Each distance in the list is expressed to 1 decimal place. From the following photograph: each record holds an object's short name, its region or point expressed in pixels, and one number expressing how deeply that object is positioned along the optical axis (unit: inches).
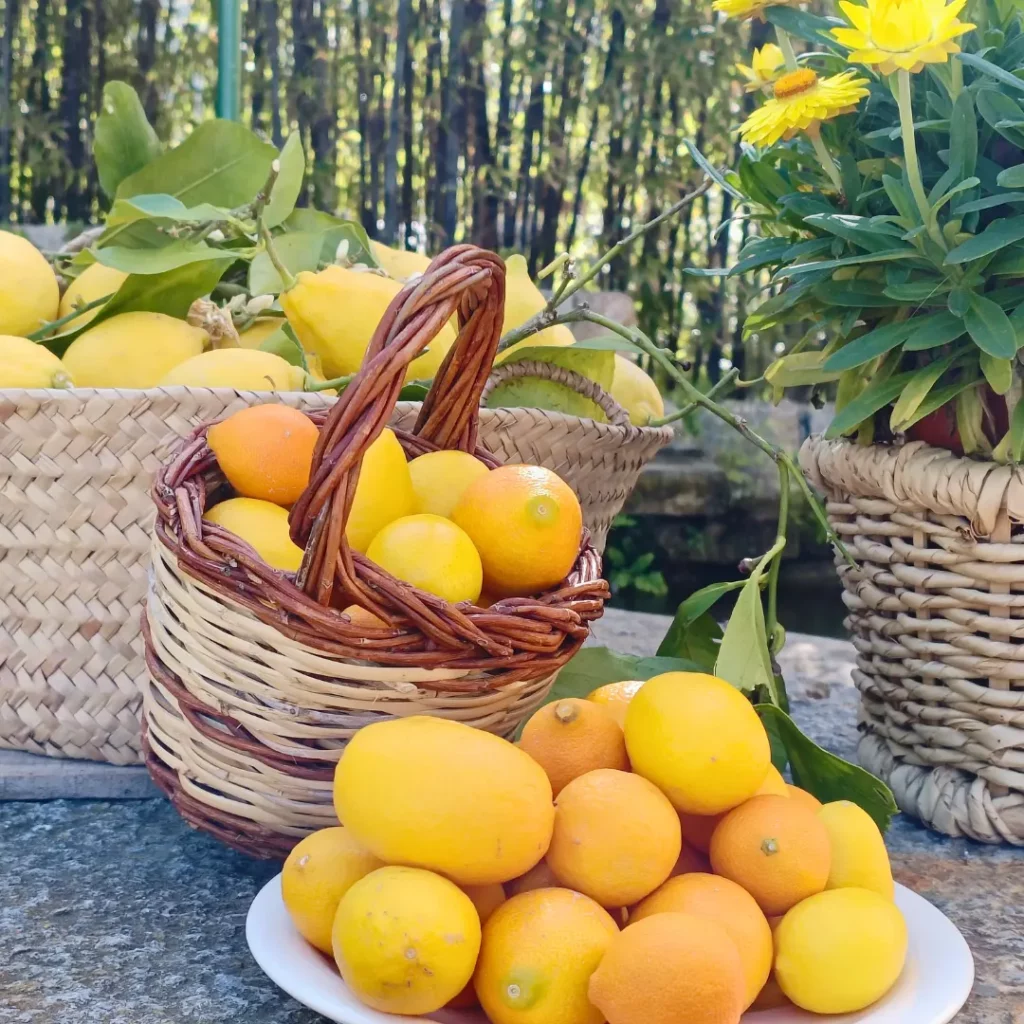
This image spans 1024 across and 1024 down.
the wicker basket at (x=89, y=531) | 31.0
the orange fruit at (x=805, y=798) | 24.1
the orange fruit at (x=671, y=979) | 17.7
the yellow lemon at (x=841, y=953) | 19.7
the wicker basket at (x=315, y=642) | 22.1
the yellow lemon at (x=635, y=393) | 41.4
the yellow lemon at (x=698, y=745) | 22.2
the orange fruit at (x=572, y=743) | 23.6
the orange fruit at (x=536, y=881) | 21.7
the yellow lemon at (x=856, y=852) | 22.6
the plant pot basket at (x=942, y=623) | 29.3
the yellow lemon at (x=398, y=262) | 43.7
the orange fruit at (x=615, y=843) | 20.7
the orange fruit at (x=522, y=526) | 25.0
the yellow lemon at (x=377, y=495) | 25.7
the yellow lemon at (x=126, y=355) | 34.8
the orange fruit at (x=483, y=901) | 20.3
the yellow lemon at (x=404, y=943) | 18.3
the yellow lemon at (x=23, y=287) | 36.2
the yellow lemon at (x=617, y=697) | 25.8
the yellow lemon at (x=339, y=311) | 35.3
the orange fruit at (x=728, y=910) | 20.0
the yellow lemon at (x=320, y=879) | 20.3
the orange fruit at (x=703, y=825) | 23.9
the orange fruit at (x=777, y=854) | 21.5
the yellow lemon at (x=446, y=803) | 19.8
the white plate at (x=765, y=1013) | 19.1
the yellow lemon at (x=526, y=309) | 38.5
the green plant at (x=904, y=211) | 27.0
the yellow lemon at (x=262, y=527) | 25.2
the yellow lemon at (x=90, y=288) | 37.9
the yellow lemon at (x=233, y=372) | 32.5
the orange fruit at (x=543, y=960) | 18.7
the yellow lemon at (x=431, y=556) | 23.7
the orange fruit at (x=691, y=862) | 23.4
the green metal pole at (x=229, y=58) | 54.1
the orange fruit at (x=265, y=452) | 26.0
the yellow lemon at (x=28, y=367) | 32.8
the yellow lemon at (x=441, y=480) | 27.7
